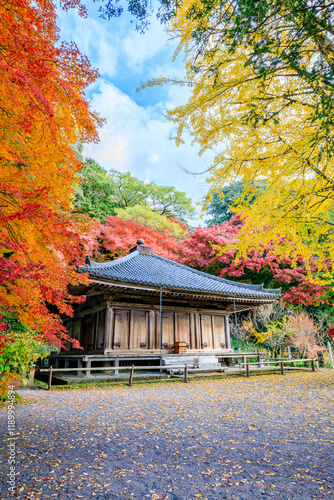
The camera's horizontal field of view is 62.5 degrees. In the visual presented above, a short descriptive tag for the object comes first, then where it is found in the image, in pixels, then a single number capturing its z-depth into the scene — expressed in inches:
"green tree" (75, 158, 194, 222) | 1052.5
